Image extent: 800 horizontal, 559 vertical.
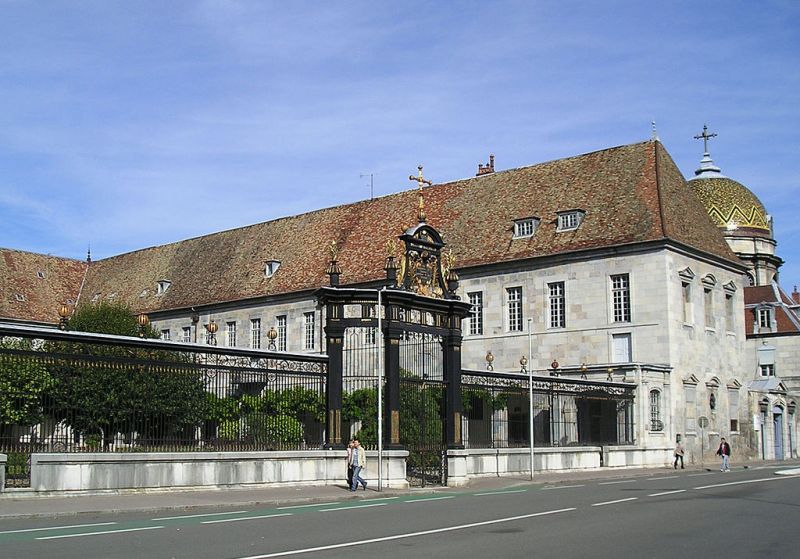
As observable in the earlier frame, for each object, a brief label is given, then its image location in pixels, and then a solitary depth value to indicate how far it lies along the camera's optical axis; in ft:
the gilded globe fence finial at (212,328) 92.99
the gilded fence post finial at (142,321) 98.89
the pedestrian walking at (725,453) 130.62
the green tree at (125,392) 69.97
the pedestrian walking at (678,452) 135.64
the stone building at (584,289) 152.66
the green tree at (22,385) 66.64
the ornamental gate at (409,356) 88.12
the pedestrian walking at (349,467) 82.60
